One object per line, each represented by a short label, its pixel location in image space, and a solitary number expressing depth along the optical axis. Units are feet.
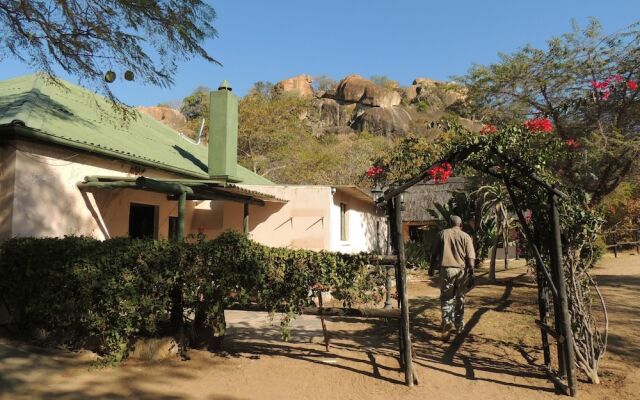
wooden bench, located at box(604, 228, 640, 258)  77.98
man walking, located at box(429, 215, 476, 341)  22.66
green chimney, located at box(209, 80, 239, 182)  39.21
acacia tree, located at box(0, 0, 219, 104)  22.94
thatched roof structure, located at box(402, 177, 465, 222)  81.10
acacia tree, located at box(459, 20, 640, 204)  33.78
